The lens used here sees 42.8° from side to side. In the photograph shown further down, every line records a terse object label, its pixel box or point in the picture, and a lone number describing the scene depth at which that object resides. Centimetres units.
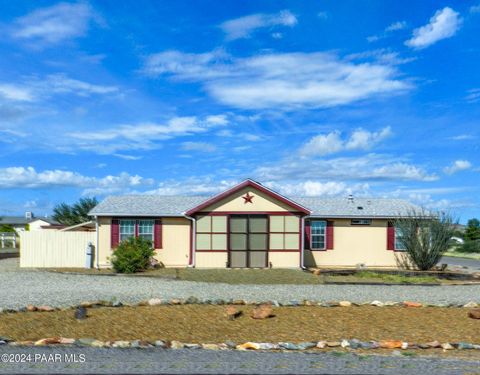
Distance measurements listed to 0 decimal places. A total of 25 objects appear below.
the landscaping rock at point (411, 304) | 1330
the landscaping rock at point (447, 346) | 920
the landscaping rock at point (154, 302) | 1274
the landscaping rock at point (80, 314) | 1102
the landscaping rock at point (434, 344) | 927
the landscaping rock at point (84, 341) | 892
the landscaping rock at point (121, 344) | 884
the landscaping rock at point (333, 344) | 930
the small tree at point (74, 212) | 4659
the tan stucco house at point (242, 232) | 2544
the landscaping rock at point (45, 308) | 1194
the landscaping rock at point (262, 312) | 1135
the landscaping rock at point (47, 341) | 891
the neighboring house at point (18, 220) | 9082
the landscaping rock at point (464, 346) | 927
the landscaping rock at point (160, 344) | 891
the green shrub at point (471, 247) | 4859
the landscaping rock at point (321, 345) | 921
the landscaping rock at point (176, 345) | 888
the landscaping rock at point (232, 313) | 1140
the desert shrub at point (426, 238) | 2516
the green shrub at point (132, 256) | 2325
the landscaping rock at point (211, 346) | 888
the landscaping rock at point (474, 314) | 1175
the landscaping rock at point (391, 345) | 916
